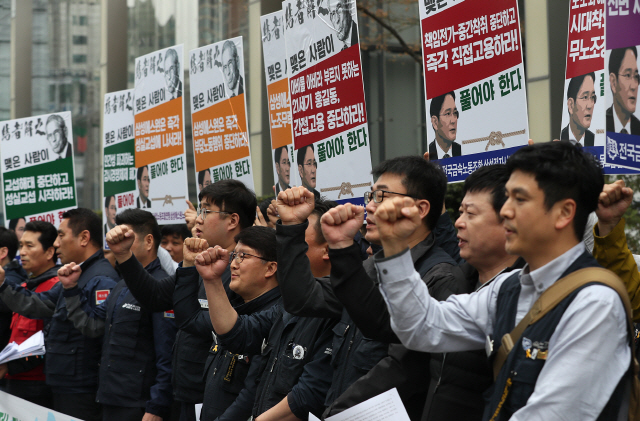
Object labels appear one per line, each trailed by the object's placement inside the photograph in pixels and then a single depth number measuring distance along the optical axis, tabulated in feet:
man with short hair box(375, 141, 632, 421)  6.32
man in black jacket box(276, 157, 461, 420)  9.84
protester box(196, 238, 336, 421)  11.30
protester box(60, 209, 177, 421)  16.60
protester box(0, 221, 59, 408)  20.11
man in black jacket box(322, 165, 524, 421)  8.25
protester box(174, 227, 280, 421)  13.65
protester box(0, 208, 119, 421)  18.20
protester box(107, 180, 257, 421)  15.06
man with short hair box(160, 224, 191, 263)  23.57
